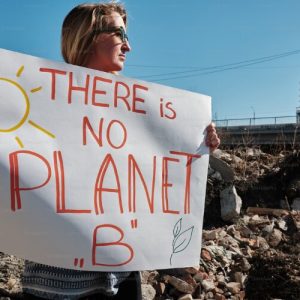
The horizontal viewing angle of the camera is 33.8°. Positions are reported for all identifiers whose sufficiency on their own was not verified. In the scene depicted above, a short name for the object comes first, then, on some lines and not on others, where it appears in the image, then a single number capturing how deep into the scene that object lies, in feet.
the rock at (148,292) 12.64
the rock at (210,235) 18.02
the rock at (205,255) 15.96
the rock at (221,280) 15.15
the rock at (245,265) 16.35
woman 4.76
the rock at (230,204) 20.70
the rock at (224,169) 23.62
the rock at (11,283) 11.71
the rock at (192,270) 14.28
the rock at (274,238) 18.43
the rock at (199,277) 14.37
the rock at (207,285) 14.25
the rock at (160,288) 13.35
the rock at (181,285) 13.61
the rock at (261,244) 17.88
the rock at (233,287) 15.01
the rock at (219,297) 14.16
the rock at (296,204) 23.65
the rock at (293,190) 24.35
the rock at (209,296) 14.15
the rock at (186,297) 13.23
